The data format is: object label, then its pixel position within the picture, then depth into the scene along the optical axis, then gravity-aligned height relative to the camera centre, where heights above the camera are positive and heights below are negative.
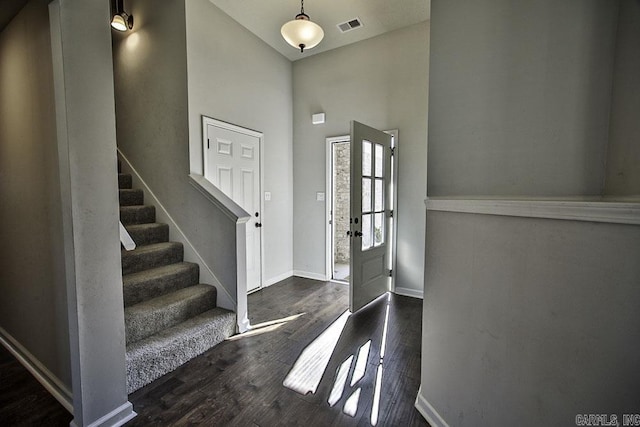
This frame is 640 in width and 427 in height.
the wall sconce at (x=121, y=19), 3.16 +2.02
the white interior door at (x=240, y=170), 3.16 +0.28
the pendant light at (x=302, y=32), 2.58 +1.53
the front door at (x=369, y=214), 3.05 -0.25
